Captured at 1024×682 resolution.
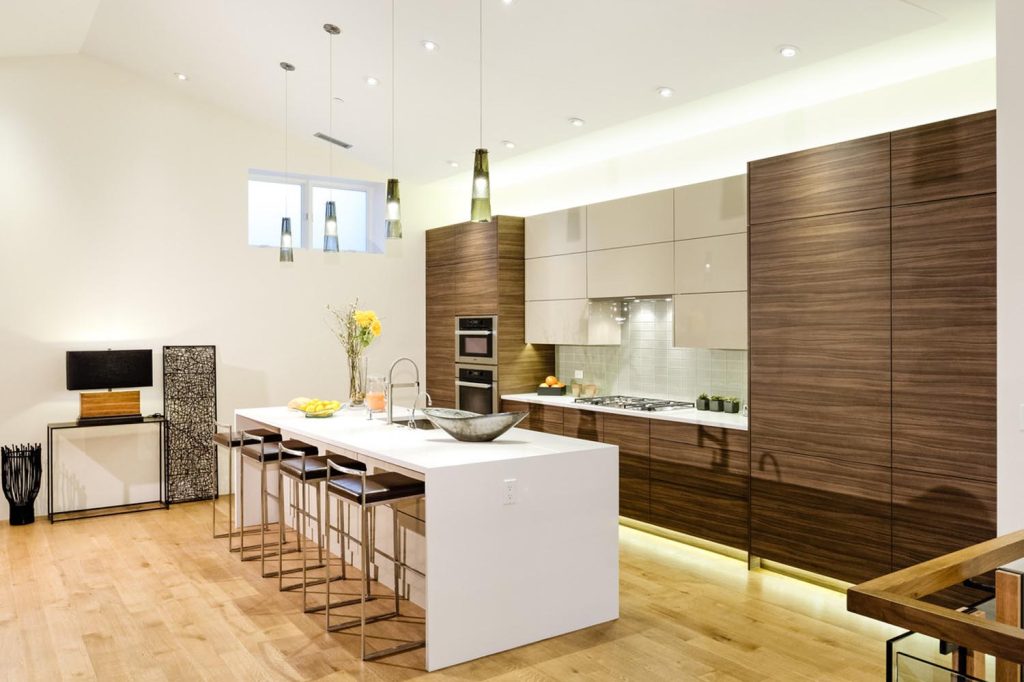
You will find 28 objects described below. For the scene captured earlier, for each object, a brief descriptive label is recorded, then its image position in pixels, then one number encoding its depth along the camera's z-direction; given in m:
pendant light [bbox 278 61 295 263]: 4.95
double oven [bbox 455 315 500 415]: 6.49
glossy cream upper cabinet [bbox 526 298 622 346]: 5.93
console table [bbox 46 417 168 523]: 5.73
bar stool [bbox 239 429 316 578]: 4.39
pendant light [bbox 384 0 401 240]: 4.01
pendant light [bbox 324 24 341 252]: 4.67
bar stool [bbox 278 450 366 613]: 3.85
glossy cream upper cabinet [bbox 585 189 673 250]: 5.20
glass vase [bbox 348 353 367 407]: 4.85
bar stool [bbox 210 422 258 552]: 4.80
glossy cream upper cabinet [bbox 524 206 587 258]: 5.96
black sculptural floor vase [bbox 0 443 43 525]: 5.62
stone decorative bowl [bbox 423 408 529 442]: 3.66
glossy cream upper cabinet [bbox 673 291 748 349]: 4.65
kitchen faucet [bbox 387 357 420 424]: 4.22
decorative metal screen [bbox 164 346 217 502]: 6.29
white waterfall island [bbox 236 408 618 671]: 3.14
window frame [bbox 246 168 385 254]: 6.97
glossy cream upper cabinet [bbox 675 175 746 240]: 4.63
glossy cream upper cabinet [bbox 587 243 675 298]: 5.21
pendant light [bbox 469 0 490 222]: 3.39
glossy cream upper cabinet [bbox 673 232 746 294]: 4.64
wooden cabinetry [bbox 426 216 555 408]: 6.46
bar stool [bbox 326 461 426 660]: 3.23
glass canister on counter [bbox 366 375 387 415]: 4.73
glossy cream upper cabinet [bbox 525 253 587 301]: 5.96
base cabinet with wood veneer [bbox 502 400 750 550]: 4.56
